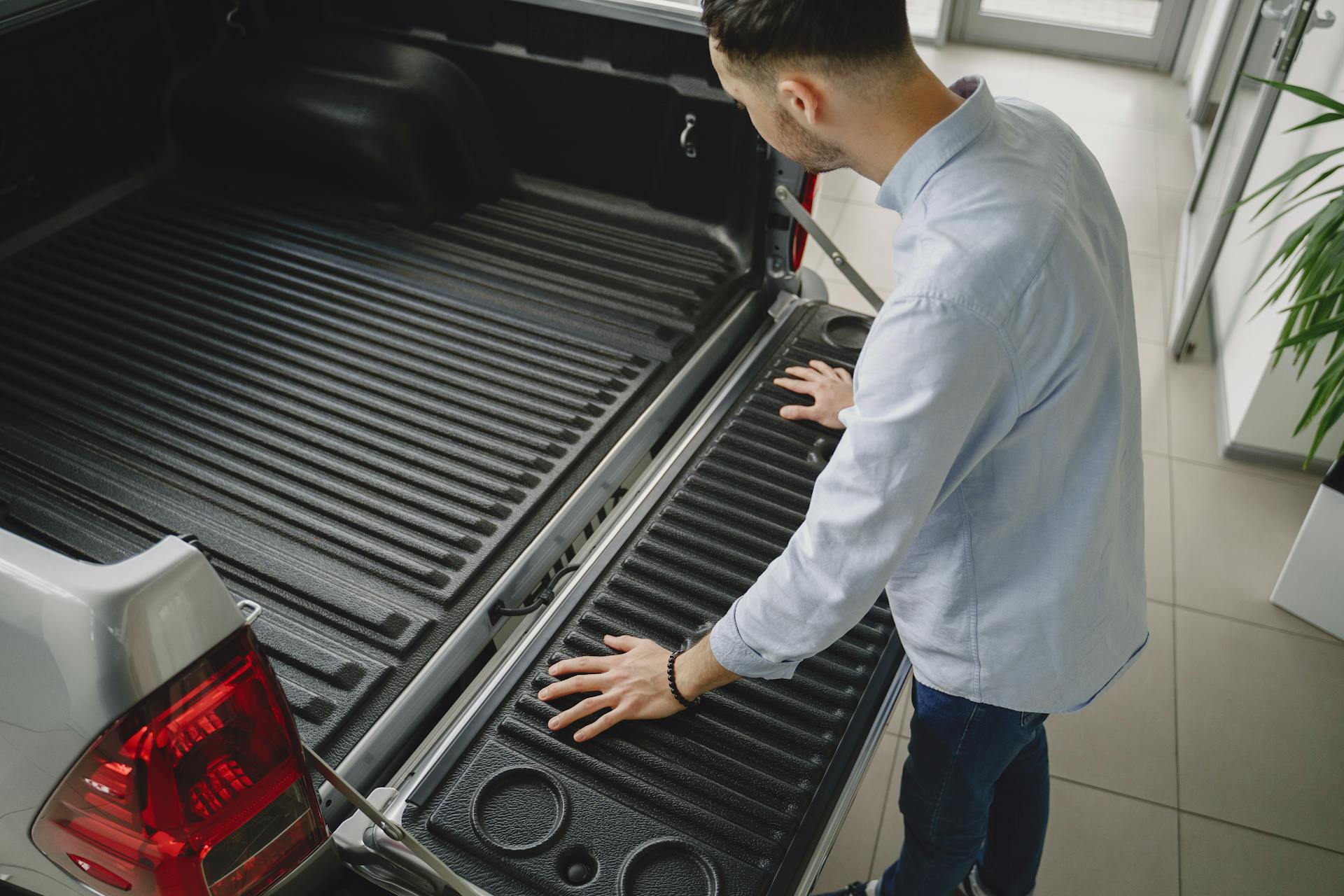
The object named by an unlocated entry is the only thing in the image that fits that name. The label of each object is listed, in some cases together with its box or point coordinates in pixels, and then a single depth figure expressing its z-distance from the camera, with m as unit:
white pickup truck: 0.93
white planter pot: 2.27
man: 0.96
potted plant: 1.95
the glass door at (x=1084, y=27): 5.20
